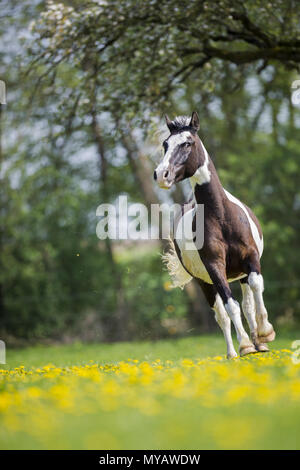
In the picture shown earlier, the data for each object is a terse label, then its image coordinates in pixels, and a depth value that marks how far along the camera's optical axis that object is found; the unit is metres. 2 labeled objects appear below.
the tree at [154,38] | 22.45
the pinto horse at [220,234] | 15.34
